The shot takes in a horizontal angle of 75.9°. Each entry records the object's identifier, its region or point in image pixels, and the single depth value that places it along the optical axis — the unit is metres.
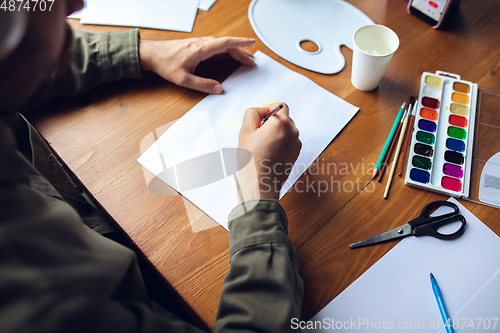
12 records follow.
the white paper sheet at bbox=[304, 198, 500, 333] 0.52
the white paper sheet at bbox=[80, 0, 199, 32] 0.87
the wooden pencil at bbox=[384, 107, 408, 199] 0.63
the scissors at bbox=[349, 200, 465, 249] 0.58
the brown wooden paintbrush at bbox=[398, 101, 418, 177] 0.65
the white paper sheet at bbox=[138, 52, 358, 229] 0.63
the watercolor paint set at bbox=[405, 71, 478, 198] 0.63
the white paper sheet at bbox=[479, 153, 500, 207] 0.62
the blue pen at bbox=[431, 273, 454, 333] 0.51
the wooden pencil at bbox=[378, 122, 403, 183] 0.65
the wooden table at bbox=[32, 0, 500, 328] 0.57
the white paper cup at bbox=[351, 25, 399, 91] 0.69
